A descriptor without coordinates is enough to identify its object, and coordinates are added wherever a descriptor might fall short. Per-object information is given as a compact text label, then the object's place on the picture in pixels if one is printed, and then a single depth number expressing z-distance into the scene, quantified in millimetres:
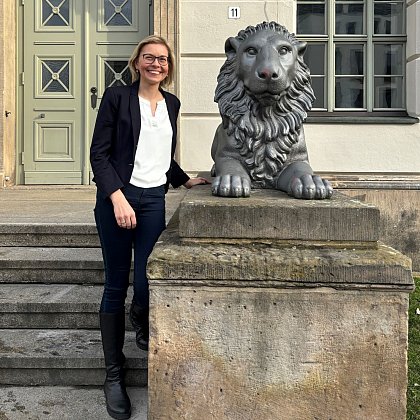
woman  2770
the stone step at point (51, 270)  4121
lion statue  2777
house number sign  7719
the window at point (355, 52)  8062
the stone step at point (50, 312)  3631
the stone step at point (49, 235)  4605
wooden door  8375
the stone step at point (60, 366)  3182
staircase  3203
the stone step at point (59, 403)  2895
